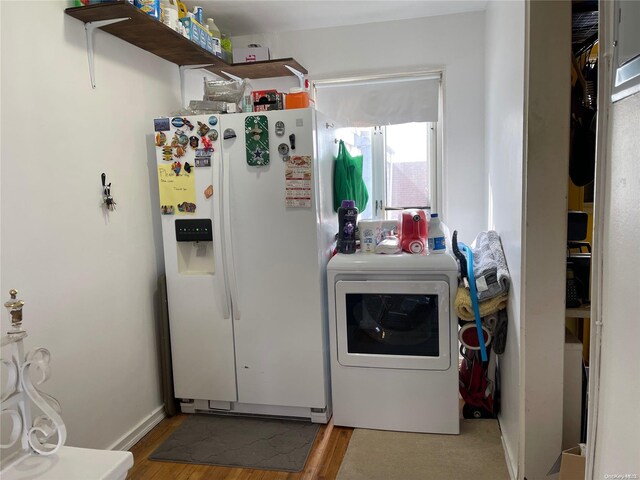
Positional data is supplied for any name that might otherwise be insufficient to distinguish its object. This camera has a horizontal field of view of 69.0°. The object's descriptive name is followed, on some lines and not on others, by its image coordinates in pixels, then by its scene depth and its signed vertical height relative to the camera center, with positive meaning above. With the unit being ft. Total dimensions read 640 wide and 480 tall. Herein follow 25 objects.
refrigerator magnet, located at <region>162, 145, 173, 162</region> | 8.29 +0.80
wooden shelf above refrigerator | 6.66 +2.70
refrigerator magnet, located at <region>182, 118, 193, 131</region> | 8.21 +1.31
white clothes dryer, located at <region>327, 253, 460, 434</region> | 7.73 -2.59
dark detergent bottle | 8.57 -0.65
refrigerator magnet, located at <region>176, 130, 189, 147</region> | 8.21 +1.04
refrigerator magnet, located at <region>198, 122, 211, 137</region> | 8.15 +1.20
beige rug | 6.93 -4.20
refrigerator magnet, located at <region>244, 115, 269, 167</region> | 7.97 +0.96
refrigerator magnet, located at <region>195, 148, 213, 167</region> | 8.19 +0.70
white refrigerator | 8.02 -1.05
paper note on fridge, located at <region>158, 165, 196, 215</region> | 8.30 +0.16
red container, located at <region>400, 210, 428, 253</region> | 8.13 -0.76
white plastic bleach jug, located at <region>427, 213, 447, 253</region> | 8.05 -0.88
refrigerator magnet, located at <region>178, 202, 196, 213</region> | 8.34 -0.17
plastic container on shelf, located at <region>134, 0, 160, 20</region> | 7.24 +3.00
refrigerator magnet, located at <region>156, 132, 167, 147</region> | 8.28 +1.05
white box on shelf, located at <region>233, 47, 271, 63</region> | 10.35 +3.13
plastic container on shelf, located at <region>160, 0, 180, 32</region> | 7.66 +3.03
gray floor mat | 7.41 -4.18
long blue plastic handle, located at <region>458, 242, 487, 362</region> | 7.30 -1.82
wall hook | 7.38 +0.12
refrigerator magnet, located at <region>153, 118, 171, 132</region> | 8.27 +1.31
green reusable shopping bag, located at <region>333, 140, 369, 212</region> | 9.23 +0.30
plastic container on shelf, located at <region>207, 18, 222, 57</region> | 9.42 +3.31
